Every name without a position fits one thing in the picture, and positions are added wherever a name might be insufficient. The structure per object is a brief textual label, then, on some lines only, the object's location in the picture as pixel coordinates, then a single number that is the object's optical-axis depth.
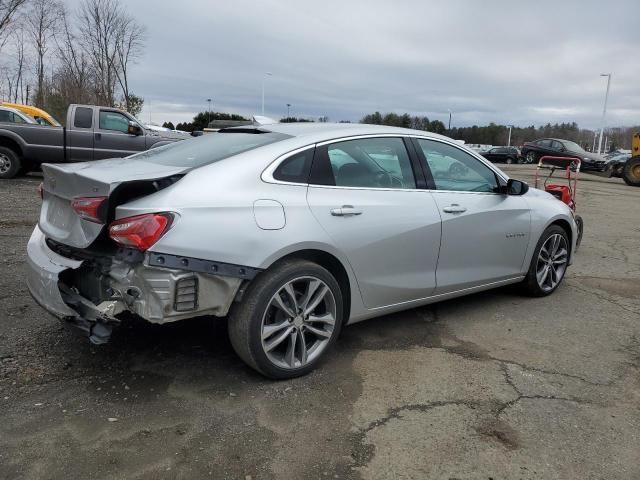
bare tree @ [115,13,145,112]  32.06
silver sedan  2.80
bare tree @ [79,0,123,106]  31.45
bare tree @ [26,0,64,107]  32.47
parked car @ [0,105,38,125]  13.31
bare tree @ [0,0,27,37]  26.56
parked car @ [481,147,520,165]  41.66
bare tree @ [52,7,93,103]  33.78
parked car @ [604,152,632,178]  24.61
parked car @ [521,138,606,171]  26.78
